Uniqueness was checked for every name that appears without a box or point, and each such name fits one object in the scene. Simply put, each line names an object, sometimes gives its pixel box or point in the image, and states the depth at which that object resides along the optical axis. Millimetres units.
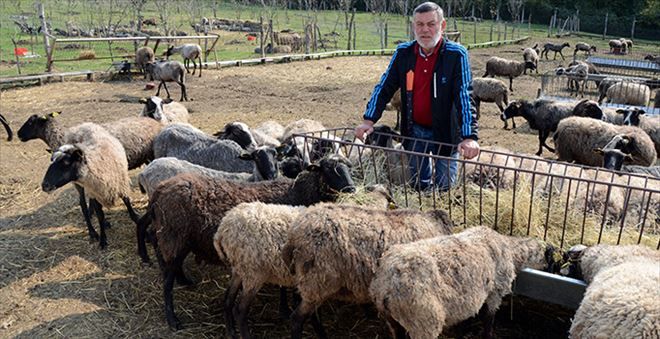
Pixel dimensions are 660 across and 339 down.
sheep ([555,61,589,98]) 18812
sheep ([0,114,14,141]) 10734
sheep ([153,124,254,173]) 6965
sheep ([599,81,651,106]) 14461
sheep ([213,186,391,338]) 3930
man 4535
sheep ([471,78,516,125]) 14875
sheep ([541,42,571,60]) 29441
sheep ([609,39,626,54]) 33656
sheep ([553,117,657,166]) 8422
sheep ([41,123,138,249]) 5977
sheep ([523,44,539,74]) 24006
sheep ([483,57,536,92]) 19969
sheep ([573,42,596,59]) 29719
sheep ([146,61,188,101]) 15820
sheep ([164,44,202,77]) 19812
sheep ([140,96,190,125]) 9258
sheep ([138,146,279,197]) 5754
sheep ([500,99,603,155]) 11312
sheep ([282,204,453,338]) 3564
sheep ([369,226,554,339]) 3150
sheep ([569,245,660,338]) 2779
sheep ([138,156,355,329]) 4582
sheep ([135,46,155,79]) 18922
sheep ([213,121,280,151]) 7566
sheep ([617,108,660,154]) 9633
